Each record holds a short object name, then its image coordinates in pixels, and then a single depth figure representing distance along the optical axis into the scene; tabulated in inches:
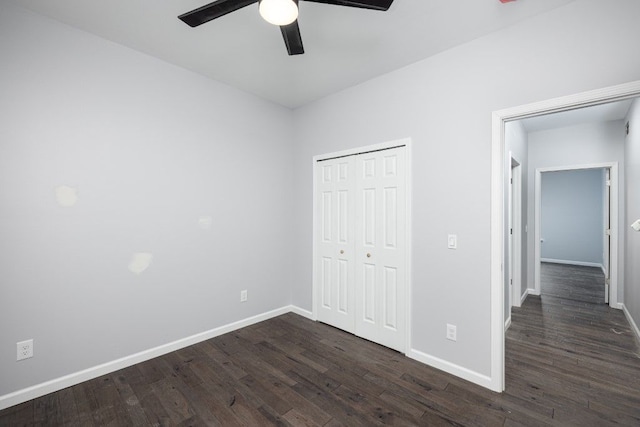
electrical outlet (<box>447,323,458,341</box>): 93.9
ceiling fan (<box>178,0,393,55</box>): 58.0
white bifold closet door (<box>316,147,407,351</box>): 109.6
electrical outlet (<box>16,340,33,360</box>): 78.7
